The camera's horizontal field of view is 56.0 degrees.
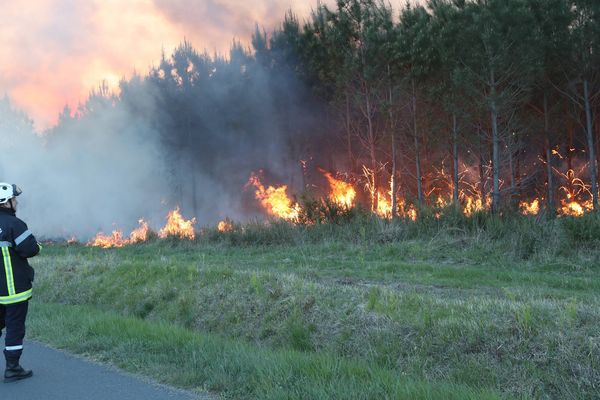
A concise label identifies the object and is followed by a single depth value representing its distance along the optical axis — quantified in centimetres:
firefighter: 549
